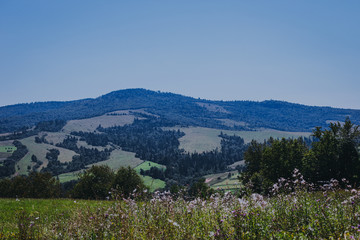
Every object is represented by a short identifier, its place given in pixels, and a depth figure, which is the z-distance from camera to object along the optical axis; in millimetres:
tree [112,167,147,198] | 50031
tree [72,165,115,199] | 54116
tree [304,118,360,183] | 38938
